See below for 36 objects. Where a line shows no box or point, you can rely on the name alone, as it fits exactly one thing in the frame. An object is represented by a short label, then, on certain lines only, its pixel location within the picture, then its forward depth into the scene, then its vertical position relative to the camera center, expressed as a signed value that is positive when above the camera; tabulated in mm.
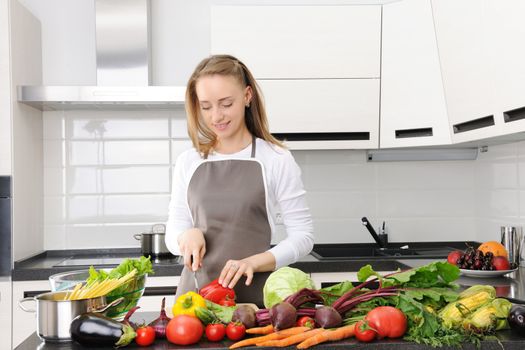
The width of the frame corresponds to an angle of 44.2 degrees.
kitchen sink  3441 -428
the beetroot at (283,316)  1325 -296
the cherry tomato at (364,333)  1315 -329
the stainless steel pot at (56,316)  1335 -292
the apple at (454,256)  2576 -347
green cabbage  1506 -264
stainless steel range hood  3238 +635
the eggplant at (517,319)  1340 -312
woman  2021 -55
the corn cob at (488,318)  1338 -312
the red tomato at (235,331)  1339 -328
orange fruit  2613 -322
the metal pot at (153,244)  3188 -348
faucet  3402 -349
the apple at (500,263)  2494 -362
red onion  1365 -322
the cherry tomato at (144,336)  1319 -332
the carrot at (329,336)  1282 -334
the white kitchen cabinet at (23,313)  2875 -613
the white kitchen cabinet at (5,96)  2963 +367
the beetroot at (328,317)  1343 -304
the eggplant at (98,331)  1275 -312
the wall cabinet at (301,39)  3164 +657
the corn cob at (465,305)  1345 -291
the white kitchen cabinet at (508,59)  2262 +403
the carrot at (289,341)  1287 -337
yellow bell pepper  1397 -285
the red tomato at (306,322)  1351 -316
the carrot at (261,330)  1339 -327
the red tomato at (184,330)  1312 -320
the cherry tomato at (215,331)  1339 -329
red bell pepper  1583 -300
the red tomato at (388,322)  1322 -310
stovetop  3016 -421
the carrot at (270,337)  1292 -332
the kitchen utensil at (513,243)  2773 -316
